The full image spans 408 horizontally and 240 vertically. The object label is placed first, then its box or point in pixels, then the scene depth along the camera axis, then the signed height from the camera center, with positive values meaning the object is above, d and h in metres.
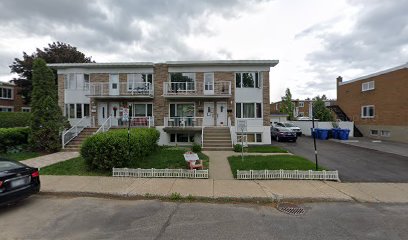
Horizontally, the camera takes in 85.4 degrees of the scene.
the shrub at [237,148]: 14.23 -1.97
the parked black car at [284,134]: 20.70 -1.62
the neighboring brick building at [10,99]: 31.47 +2.77
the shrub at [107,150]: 8.92 -1.33
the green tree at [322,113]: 27.30 +0.51
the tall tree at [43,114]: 13.56 +0.25
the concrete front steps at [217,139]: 15.14 -1.56
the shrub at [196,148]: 14.22 -2.00
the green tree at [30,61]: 30.73 +8.03
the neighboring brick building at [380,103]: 20.23 +1.44
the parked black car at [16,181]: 5.34 -1.63
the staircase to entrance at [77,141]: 14.25 -1.59
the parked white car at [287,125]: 22.41 -0.85
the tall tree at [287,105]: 50.81 +3.09
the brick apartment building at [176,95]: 17.91 +1.87
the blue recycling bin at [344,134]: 22.23 -1.71
